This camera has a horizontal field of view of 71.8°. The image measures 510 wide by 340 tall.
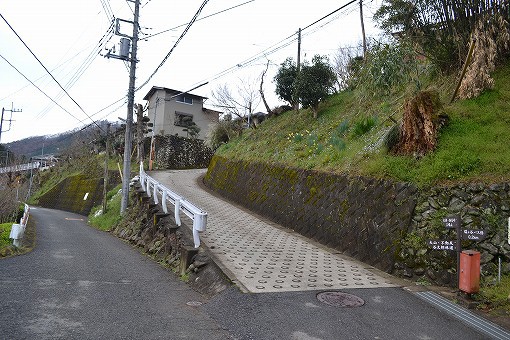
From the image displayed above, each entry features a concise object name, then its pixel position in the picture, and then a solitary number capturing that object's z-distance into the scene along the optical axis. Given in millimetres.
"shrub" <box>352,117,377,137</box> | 11838
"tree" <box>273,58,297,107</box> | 20094
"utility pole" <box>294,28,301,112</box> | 19688
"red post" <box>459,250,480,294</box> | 5379
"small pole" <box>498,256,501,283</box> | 5641
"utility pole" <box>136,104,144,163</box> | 18875
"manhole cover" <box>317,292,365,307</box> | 5332
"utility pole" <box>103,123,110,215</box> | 19166
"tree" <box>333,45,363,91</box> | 21406
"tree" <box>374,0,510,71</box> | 9406
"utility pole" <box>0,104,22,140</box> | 38281
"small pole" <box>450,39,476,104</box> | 8611
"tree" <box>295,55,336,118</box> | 16812
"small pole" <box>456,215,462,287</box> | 5741
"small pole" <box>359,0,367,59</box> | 20238
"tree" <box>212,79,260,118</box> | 29019
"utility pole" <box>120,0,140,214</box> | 15602
